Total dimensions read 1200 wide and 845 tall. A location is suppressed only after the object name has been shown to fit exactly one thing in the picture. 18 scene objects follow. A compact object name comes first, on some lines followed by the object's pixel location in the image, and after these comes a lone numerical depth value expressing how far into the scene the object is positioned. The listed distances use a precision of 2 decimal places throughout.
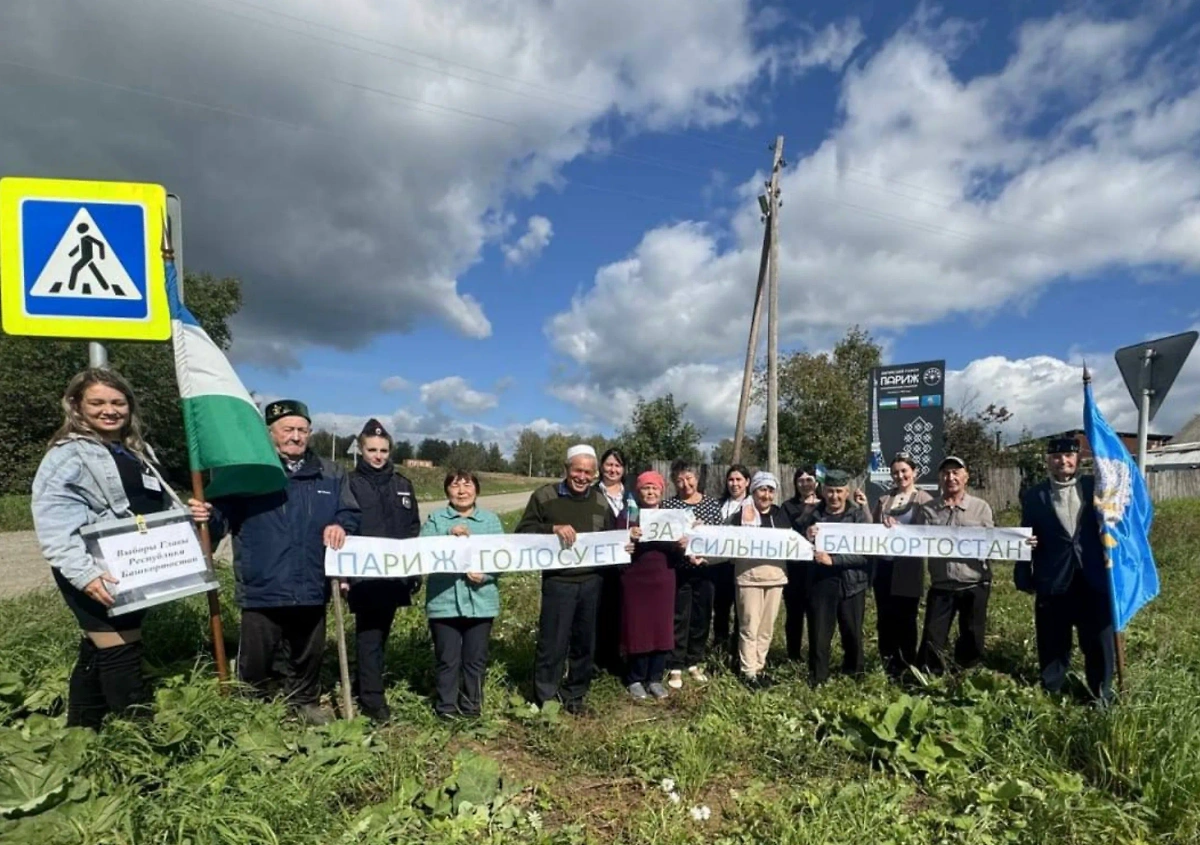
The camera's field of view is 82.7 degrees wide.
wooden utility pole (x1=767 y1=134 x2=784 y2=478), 13.84
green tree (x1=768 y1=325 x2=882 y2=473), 21.92
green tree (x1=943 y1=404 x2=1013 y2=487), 19.56
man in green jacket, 4.71
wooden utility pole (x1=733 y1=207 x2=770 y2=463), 14.17
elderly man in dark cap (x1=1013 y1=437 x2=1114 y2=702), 4.50
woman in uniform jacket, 4.38
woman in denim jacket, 3.17
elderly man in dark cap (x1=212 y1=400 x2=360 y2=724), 3.96
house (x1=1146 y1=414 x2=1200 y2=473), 35.50
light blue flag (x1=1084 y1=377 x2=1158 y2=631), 4.36
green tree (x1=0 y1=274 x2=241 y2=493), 23.28
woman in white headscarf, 5.29
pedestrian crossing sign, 3.65
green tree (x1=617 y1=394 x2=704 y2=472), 23.23
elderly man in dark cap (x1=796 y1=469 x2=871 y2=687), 5.16
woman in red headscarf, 5.05
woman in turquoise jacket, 4.44
